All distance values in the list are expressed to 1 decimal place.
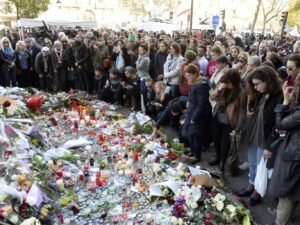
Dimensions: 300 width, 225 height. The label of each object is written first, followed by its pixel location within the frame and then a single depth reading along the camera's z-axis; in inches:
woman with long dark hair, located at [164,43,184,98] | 220.3
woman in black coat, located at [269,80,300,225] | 96.8
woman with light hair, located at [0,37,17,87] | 292.3
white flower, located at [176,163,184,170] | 139.0
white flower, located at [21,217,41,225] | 97.5
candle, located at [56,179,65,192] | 129.5
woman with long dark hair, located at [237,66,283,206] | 120.3
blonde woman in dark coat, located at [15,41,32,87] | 302.2
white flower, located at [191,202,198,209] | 111.8
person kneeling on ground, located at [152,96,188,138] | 184.1
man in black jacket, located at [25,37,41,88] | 308.2
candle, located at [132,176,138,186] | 137.2
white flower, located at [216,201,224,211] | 111.6
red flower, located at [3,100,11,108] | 180.2
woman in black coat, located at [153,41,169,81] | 253.2
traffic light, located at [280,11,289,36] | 589.2
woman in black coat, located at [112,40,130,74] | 274.4
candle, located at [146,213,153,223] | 110.7
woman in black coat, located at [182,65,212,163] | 156.4
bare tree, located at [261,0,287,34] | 1104.3
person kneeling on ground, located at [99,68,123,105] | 267.4
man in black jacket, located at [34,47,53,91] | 296.1
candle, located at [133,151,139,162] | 156.0
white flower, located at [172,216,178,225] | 108.1
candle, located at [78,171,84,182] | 139.3
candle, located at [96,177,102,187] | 135.5
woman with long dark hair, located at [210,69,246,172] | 143.8
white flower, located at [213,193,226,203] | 114.1
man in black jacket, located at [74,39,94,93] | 295.7
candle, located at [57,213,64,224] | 110.8
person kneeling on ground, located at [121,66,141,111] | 253.9
